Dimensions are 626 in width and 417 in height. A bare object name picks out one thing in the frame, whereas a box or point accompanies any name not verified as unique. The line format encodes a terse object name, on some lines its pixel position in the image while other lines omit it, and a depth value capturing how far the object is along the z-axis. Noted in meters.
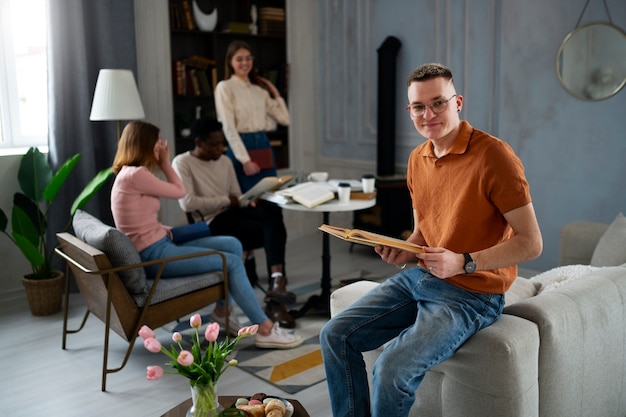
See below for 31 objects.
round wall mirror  4.03
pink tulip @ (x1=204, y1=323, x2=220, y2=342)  1.71
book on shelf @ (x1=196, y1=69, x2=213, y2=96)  5.07
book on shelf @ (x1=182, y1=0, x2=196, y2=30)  4.93
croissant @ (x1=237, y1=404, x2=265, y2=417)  1.72
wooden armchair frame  2.81
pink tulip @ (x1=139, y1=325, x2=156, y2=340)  1.66
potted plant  3.85
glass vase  1.66
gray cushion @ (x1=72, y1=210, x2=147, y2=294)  2.83
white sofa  1.83
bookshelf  4.98
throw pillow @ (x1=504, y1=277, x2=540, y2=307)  2.39
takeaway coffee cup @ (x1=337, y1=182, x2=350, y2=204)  3.64
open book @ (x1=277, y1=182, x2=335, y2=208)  3.54
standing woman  4.37
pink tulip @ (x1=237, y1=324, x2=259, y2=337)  1.77
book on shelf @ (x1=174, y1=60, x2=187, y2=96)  4.94
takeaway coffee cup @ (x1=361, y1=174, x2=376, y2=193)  3.76
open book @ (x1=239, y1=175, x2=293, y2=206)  3.83
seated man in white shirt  3.93
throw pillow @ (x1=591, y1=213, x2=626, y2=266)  2.78
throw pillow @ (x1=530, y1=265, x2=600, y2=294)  2.50
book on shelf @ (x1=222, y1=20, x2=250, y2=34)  5.16
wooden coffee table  1.80
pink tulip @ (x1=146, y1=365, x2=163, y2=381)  1.63
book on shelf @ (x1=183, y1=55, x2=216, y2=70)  5.02
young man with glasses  1.86
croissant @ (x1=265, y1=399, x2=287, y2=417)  1.70
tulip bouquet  1.62
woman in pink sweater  3.10
